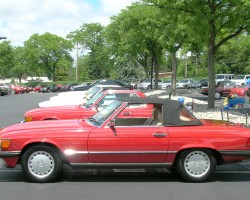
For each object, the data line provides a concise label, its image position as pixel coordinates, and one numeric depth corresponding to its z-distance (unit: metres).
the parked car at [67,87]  61.04
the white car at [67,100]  13.10
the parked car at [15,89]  53.48
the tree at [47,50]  79.50
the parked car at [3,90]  44.83
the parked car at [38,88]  67.12
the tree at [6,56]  71.33
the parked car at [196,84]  55.06
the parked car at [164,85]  56.90
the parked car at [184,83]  59.42
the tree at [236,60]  65.94
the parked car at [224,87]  28.86
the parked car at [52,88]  64.74
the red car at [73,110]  10.09
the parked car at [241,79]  42.19
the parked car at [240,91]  23.95
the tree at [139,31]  30.61
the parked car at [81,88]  38.23
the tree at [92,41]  78.88
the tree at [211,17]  15.83
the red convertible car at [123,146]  6.49
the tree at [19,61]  83.79
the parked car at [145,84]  54.41
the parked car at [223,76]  51.81
